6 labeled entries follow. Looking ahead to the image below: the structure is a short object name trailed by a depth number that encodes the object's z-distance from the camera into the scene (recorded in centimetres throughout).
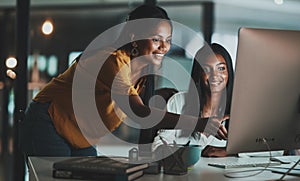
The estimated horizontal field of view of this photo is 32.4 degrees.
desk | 180
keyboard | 210
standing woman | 266
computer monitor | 185
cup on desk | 189
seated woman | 279
